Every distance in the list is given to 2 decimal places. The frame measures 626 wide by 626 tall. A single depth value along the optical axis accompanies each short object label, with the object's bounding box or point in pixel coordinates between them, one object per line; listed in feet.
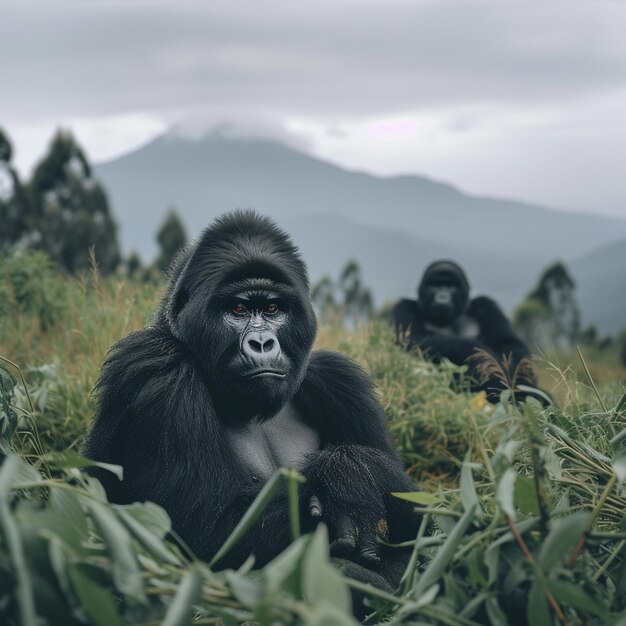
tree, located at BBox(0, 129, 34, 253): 74.90
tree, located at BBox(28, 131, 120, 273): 82.58
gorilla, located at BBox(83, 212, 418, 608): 11.30
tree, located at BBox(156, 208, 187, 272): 82.84
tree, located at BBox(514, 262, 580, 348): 91.81
